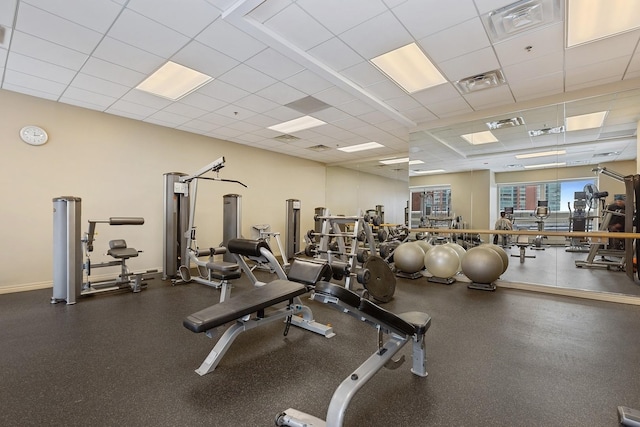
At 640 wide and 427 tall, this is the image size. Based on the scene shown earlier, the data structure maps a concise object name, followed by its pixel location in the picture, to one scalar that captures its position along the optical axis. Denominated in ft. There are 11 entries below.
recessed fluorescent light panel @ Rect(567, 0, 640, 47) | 7.66
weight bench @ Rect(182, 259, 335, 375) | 5.76
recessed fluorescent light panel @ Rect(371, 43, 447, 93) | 10.02
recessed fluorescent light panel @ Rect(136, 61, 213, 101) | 11.29
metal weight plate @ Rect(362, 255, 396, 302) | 11.39
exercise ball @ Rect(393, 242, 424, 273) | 15.71
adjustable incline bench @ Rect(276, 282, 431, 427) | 4.35
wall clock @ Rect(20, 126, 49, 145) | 13.11
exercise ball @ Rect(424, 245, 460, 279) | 14.58
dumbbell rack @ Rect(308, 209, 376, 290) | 12.75
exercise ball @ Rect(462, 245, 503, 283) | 13.29
